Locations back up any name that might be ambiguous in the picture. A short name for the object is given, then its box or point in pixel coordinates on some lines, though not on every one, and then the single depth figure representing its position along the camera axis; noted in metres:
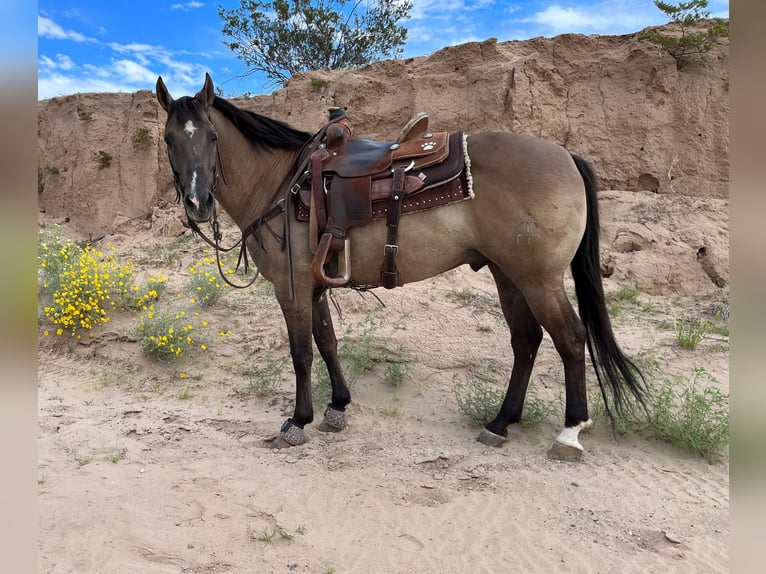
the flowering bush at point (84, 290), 5.82
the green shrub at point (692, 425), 3.44
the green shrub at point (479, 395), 4.12
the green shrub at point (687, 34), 7.20
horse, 3.29
